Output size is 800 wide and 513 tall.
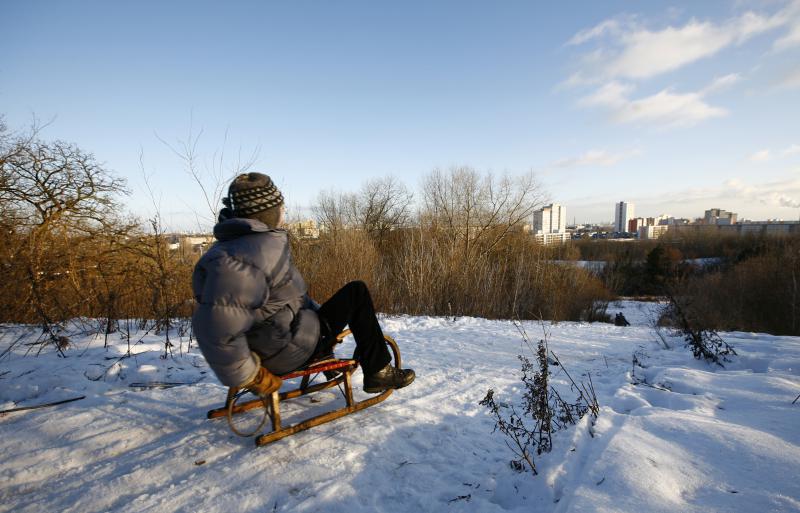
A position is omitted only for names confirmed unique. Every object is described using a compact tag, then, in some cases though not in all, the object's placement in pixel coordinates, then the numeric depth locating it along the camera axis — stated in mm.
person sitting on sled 1864
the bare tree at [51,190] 7849
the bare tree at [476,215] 21498
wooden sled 2369
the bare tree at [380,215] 26156
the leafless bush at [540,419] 2236
